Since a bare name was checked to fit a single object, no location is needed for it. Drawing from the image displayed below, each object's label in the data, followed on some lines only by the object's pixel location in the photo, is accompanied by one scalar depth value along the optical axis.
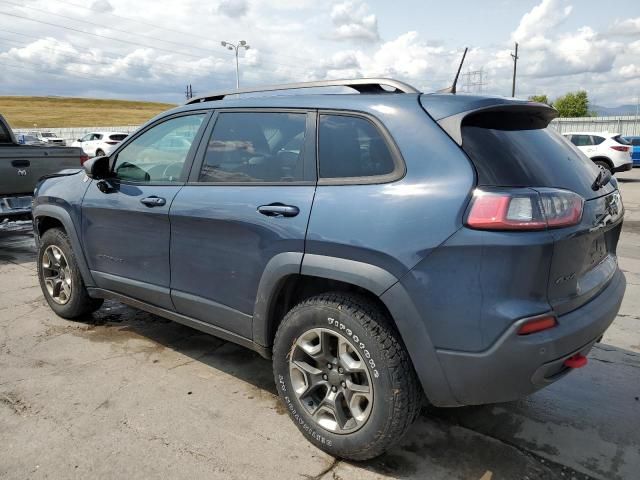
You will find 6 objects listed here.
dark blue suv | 2.12
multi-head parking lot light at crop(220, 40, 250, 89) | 38.34
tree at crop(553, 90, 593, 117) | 71.69
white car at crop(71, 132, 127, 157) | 27.92
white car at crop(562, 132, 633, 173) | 17.42
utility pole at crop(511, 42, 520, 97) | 49.66
